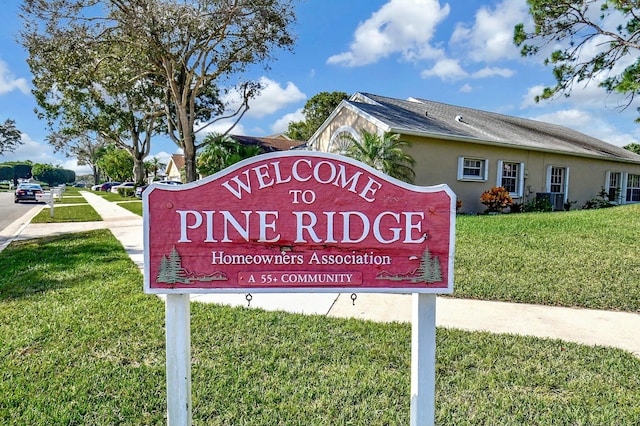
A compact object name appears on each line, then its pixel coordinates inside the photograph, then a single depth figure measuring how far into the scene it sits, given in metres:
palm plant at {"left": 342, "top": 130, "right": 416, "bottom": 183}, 11.90
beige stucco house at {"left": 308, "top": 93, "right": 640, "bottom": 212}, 13.62
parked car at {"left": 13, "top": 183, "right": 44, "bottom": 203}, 23.70
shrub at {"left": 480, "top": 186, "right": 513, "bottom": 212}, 14.06
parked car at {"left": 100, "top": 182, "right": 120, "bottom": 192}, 53.46
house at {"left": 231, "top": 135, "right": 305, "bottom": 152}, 28.72
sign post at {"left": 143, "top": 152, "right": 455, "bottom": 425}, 1.95
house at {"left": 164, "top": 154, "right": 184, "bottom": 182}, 48.72
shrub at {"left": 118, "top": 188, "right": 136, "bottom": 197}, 33.25
